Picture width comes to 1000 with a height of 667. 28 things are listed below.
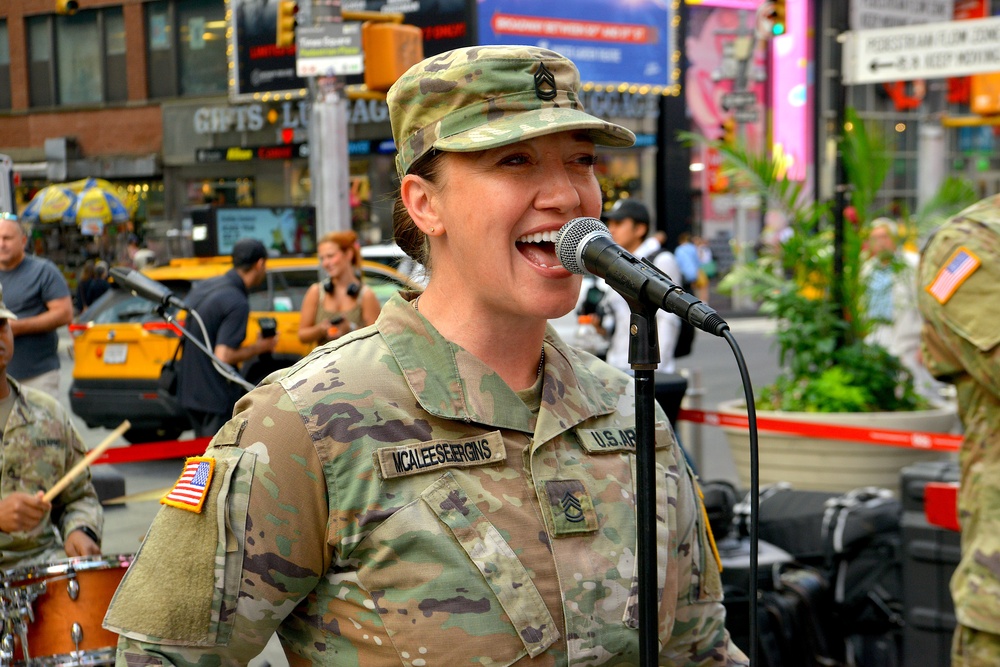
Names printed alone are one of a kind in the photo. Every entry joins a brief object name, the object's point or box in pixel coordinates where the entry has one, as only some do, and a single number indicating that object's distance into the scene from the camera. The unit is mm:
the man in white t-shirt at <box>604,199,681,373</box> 7707
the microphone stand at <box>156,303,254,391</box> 4559
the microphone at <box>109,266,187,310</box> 4945
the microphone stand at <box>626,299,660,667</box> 1622
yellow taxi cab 10328
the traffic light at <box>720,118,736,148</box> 20469
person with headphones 8594
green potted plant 7688
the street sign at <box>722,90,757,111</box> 22875
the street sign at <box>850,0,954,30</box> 7918
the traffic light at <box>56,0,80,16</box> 10391
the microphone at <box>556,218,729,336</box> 1575
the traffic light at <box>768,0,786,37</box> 13731
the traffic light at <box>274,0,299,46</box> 10320
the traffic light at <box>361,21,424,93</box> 9789
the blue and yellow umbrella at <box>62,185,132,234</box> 15891
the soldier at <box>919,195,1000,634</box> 3068
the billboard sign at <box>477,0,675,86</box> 24594
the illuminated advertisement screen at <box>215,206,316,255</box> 13289
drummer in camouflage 3951
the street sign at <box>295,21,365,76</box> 9562
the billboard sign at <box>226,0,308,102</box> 24609
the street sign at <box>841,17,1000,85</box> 7215
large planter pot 6863
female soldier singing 1758
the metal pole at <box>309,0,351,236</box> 10289
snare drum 3242
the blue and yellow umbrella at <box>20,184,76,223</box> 12538
